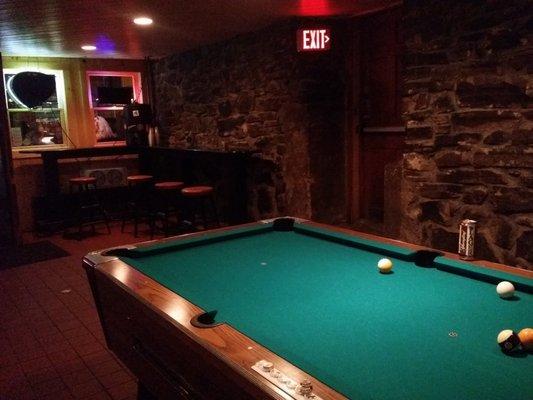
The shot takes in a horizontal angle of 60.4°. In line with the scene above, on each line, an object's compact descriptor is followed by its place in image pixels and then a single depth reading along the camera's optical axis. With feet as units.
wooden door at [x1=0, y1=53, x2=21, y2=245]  17.83
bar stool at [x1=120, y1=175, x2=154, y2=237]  21.66
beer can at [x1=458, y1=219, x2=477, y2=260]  6.24
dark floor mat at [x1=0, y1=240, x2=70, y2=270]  16.81
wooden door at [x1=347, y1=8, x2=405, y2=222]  15.76
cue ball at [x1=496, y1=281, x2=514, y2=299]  5.13
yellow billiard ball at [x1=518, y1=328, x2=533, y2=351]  3.96
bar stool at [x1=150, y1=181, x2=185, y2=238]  18.76
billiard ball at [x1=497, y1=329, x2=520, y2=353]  3.94
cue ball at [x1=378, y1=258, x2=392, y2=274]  6.20
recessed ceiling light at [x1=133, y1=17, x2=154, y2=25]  14.88
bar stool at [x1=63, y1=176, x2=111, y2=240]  20.38
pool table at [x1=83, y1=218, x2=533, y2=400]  3.65
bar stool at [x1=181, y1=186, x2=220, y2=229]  17.37
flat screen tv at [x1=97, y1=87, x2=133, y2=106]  24.18
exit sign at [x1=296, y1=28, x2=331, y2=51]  15.12
